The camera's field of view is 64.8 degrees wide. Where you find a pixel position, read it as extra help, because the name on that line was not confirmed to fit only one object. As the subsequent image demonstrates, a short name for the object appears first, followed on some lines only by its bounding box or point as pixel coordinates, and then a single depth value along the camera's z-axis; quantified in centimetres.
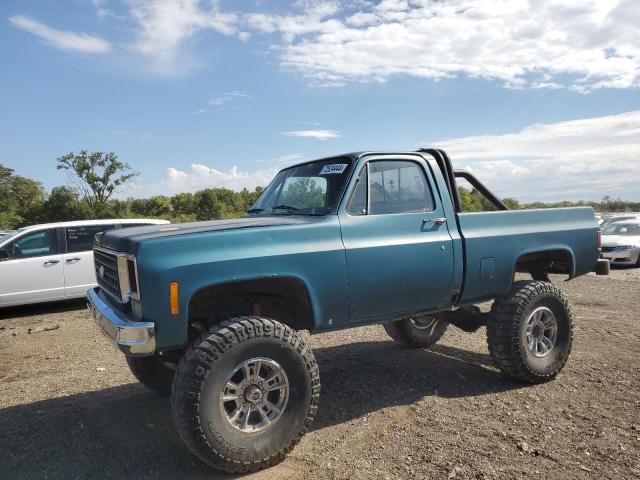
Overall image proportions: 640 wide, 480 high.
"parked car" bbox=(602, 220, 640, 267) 1448
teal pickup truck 313
